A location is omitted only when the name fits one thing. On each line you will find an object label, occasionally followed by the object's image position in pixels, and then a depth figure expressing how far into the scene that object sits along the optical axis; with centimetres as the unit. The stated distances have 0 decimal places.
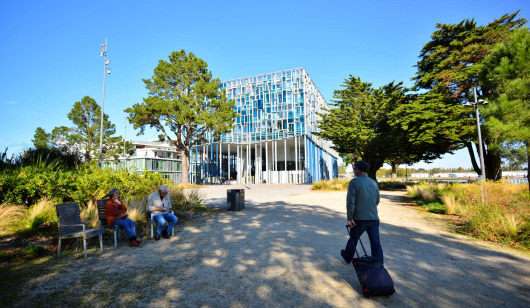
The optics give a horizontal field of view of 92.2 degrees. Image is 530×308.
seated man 607
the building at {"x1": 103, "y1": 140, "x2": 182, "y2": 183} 4216
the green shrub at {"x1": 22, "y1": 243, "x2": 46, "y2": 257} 469
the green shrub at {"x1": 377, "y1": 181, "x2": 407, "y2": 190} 2613
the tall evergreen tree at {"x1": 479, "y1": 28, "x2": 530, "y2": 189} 905
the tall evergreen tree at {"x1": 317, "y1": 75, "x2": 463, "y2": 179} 1866
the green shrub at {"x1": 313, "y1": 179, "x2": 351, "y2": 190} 2258
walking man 381
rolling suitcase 301
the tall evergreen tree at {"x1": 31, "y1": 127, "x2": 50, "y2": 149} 3652
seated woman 550
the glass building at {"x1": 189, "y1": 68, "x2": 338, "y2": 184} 3872
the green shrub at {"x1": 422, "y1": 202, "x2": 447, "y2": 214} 987
